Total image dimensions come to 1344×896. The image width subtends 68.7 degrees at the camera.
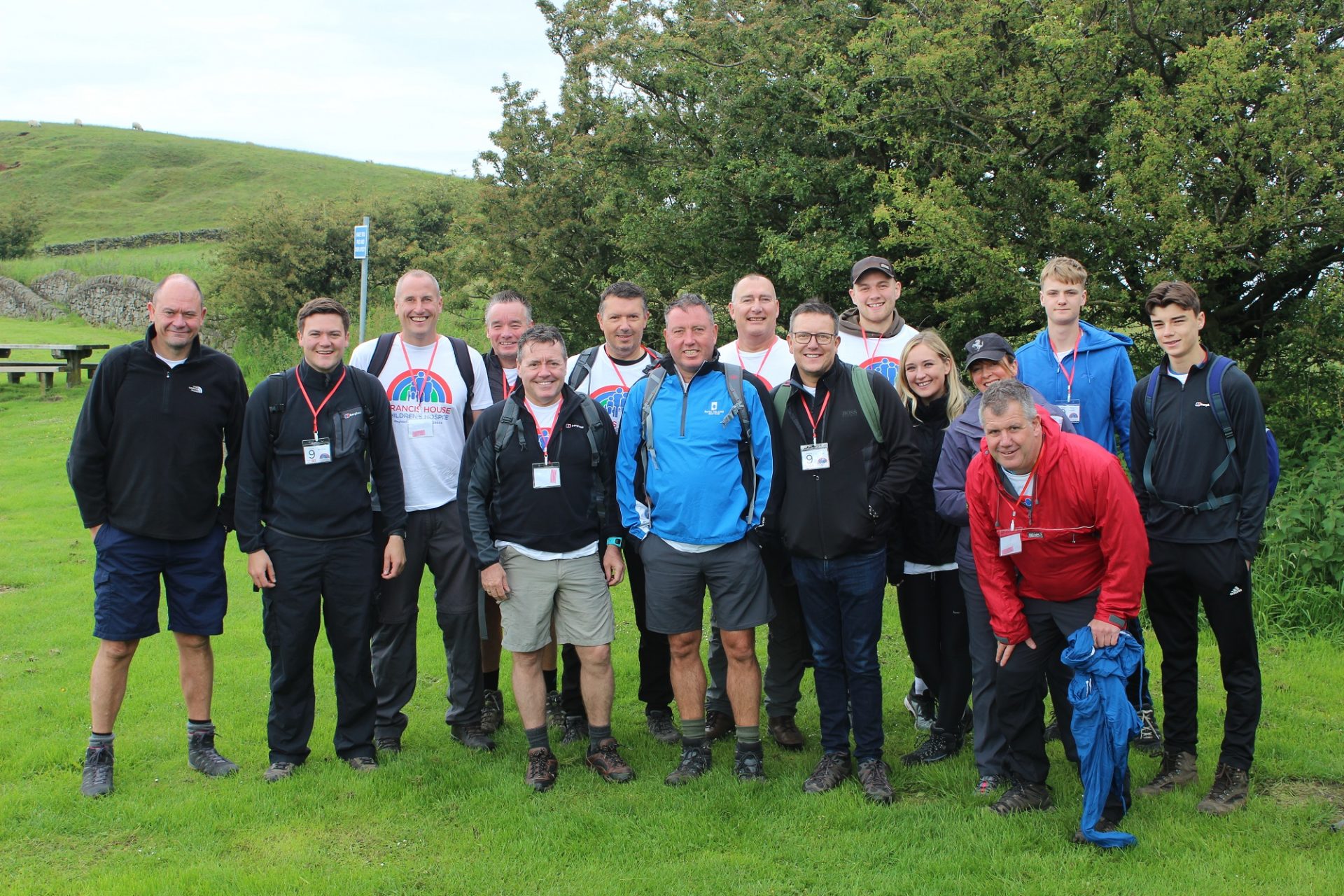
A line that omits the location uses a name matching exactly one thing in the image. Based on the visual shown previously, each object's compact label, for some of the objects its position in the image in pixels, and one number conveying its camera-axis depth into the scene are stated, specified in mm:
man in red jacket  4180
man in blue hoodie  5145
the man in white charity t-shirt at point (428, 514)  5648
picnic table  21000
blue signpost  12312
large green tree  8336
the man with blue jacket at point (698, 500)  4938
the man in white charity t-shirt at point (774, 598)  5586
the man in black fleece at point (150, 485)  5094
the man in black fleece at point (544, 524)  5125
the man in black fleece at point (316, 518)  5191
